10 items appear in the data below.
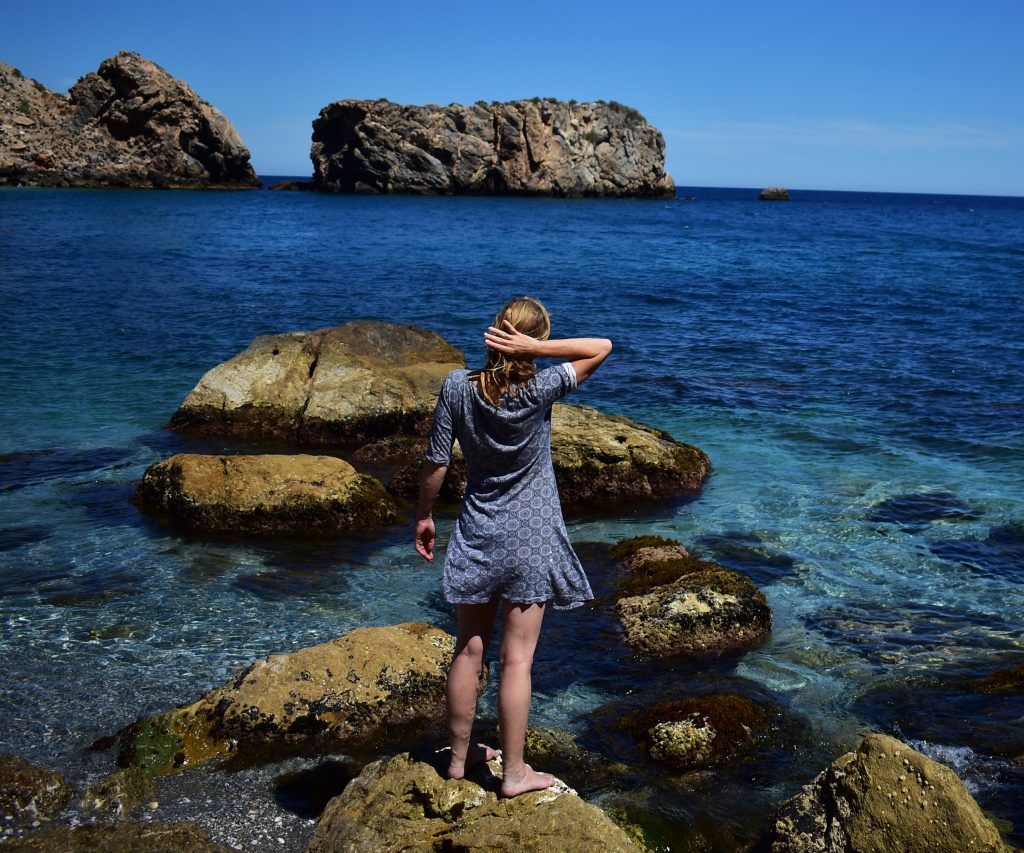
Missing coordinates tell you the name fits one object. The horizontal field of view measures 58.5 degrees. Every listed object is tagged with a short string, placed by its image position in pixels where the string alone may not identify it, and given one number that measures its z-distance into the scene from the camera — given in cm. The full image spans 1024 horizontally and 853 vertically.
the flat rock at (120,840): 516
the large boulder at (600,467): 1255
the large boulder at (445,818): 445
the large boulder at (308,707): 634
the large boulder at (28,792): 552
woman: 455
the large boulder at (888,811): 495
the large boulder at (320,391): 1486
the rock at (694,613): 828
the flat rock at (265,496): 1102
